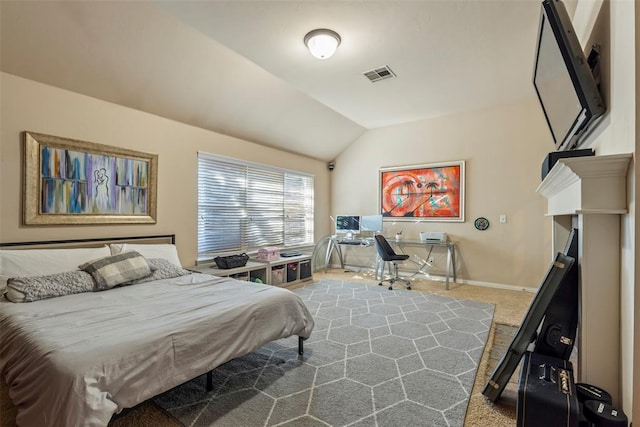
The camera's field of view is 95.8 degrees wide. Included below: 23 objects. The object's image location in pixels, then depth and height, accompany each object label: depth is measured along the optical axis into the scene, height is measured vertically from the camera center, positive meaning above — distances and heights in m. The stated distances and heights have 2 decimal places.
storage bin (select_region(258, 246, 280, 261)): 4.47 -0.65
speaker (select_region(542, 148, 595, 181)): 1.70 +0.38
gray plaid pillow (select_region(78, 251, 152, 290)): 2.46 -0.52
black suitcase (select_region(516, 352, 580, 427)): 1.28 -0.85
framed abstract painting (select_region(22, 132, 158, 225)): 2.60 +0.28
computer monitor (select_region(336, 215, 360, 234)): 5.78 -0.23
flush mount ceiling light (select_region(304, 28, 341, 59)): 2.71 +1.64
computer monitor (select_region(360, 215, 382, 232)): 5.44 -0.19
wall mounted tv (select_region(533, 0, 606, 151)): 1.42 +0.78
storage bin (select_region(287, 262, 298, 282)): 4.76 -0.99
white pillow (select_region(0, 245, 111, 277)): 2.29 -0.43
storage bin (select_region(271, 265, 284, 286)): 4.47 -0.99
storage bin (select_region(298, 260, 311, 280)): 5.00 -0.99
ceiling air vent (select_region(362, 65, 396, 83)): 3.48 +1.74
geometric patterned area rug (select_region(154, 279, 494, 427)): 1.69 -1.19
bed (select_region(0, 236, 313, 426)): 1.25 -0.71
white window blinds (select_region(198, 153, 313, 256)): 4.14 +0.10
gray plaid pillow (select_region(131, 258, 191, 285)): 2.79 -0.60
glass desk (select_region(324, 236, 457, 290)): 4.79 -0.60
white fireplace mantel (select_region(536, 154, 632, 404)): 1.30 -0.26
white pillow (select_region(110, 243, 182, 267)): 2.92 -0.42
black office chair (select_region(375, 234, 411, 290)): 4.52 -0.66
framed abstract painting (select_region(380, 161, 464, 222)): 5.01 +0.40
